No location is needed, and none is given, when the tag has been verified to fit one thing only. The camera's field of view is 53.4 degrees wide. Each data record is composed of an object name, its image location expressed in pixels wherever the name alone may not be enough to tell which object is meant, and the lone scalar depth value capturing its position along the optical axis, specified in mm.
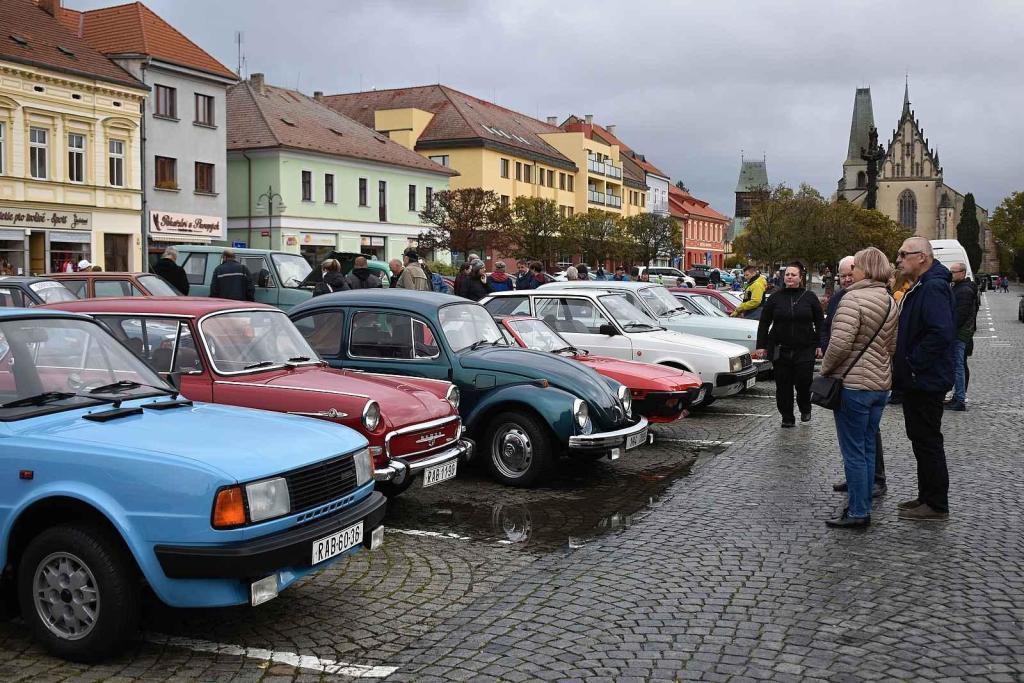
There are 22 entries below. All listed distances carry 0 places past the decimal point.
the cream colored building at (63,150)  35312
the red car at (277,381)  7410
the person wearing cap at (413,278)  17375
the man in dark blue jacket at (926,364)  7594
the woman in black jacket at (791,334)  12461
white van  25620
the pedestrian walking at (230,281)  18625
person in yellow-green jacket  18500
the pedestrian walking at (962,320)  13828
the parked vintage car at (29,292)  12141
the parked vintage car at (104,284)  13898
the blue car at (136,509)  4672
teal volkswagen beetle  9047
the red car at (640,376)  11070
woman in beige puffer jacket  7504
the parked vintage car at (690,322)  16328
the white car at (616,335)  13672
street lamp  46750
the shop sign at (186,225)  41781
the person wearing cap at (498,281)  20672
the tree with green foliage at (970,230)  138500
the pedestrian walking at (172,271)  18375
